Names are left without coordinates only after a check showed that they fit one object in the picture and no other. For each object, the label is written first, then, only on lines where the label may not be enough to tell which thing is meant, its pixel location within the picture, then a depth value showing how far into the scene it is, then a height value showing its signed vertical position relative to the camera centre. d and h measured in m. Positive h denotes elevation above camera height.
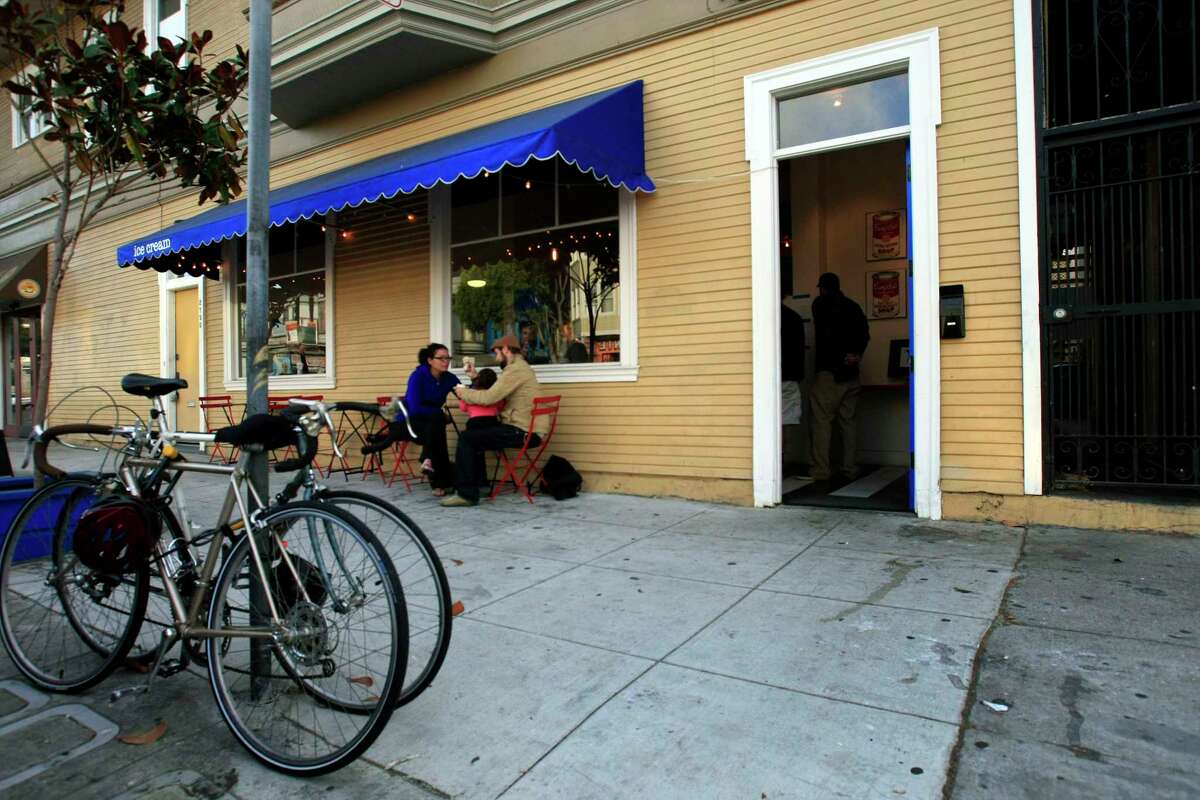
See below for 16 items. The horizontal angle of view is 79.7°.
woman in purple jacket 6.98 +0.00
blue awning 5.63 +2.10
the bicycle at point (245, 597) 2.32 -0.68
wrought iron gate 4.63 +1.02
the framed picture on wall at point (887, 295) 8.05 +1.17
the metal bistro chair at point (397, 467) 7.67 -0.69
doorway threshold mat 5.82 -0.82
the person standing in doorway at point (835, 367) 7.02 +0.32
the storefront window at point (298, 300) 9.44 +1.47
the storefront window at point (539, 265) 6.96 +1.45
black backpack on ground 6.60 -0.70
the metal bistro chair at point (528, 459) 6.54 -0.54
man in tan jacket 6.36 -0.13
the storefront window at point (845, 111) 5.48 +2.28
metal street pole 2.81 +0.73
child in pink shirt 6.53 -0.06
